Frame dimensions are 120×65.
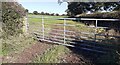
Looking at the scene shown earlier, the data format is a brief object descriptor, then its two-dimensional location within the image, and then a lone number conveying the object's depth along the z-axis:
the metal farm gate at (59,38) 3.57
